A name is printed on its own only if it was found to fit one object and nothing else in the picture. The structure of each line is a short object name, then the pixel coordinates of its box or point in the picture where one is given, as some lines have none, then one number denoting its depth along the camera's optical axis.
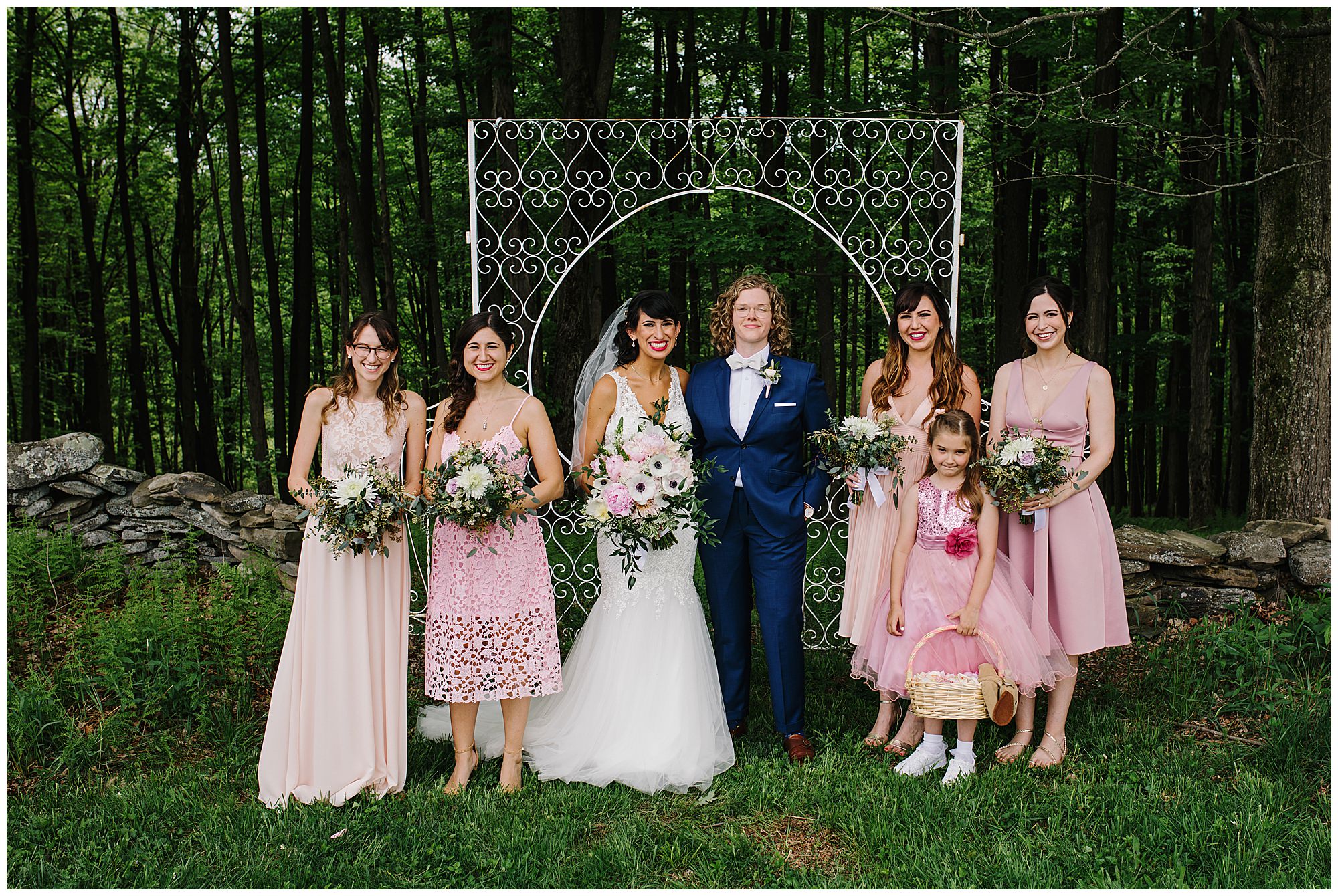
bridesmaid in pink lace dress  3.98
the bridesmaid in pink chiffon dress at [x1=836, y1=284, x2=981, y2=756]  4.40
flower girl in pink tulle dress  4.07
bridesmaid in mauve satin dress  4.18
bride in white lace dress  4.09
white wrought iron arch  5.62
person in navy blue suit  4.34
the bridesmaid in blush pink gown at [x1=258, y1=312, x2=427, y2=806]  3.88
